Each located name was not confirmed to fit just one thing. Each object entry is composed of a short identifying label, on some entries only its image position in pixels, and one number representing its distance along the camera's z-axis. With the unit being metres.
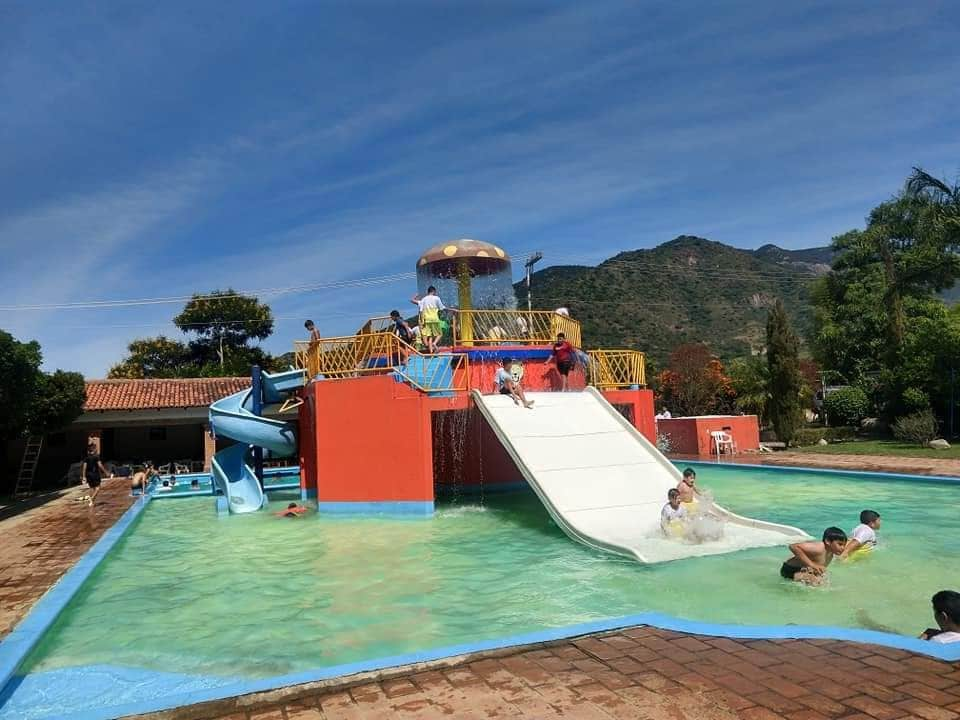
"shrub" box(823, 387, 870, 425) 26.67
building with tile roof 25.23
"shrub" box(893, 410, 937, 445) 20.70
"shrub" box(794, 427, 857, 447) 24.45
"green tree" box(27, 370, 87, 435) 20.72
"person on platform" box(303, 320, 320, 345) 15.33
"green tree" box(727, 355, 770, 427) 28.33
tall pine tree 24.77
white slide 9.38
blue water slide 15.70
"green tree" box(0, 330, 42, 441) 16.09
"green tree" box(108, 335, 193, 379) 42.88
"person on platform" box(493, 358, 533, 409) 13.70
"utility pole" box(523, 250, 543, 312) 33.44
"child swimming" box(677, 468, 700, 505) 10.09
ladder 21.18
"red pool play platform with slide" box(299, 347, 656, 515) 13.16
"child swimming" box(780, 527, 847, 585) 7.38
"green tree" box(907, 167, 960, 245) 20.09
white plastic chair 22.33
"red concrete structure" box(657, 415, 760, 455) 22.75
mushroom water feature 17.30
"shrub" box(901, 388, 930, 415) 22.25
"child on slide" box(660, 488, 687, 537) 9.63
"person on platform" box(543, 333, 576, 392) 14.80
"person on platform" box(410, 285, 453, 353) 15.16
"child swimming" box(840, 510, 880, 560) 8.30
